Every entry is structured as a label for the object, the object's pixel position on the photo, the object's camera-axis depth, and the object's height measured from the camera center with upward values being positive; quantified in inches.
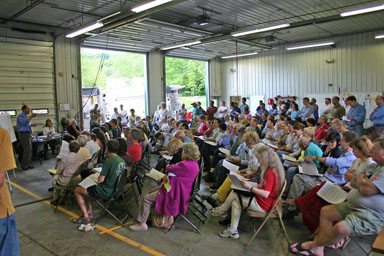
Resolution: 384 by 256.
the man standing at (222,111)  512.6 +0.4
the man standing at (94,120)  419.2 -7.6
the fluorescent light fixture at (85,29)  320.1 +101.2
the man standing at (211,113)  516.1 -1.8
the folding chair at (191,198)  151.7 -46.0
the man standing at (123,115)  512.4 -1.8
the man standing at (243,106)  516.4 +9.7
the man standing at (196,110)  498.6 +4.0
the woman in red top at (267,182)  133.1 -32.6
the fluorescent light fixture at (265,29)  366.0 +104.8
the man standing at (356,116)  301.7 -7.7
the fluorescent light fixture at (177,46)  479.2 +115.9
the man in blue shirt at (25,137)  313.4 -22.5
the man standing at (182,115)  487.5 -4.8
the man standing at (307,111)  391.5 -1.6
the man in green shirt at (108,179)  156.9 -34.2
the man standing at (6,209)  81.4 -26.5
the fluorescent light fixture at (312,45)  494.3 +110.9
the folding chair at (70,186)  180.7 -43.4
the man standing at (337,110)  348.8 -1.2
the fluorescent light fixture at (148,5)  250.7 +95.5
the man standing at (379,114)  274.2 -5.5
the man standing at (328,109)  379.9 +0.3
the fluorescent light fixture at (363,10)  285.1 +100.0
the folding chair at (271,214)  134.5 -47.5
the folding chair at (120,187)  156.0 -39.8
